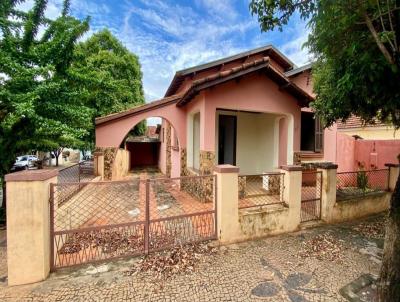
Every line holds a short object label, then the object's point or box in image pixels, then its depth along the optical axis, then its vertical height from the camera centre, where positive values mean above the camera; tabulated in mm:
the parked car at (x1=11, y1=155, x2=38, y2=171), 18405 -1579
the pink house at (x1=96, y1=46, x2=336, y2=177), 7281 +1154
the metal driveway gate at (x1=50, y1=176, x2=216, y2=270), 4139 -1986
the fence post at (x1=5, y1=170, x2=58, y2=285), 3246 -1233
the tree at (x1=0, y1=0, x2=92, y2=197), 4785 +1452
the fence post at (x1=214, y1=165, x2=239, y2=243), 4645 -1205
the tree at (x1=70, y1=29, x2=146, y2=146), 14025 +6324
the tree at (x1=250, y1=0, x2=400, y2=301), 2827 +1642
